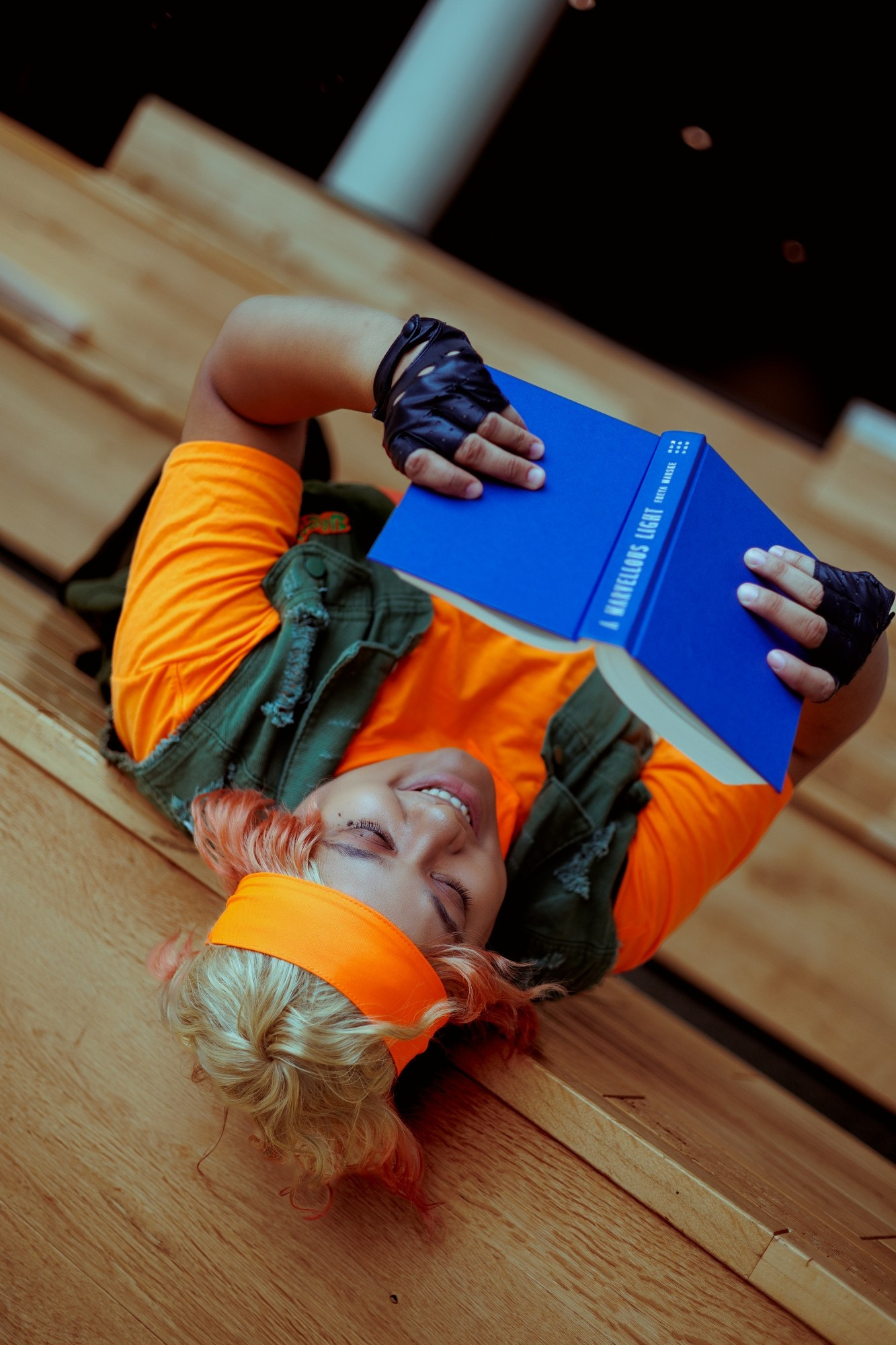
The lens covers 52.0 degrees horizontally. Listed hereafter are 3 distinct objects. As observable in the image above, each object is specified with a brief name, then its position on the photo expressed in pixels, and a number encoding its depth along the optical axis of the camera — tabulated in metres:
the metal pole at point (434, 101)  1.67
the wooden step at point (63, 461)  1.47
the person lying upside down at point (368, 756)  0.70
